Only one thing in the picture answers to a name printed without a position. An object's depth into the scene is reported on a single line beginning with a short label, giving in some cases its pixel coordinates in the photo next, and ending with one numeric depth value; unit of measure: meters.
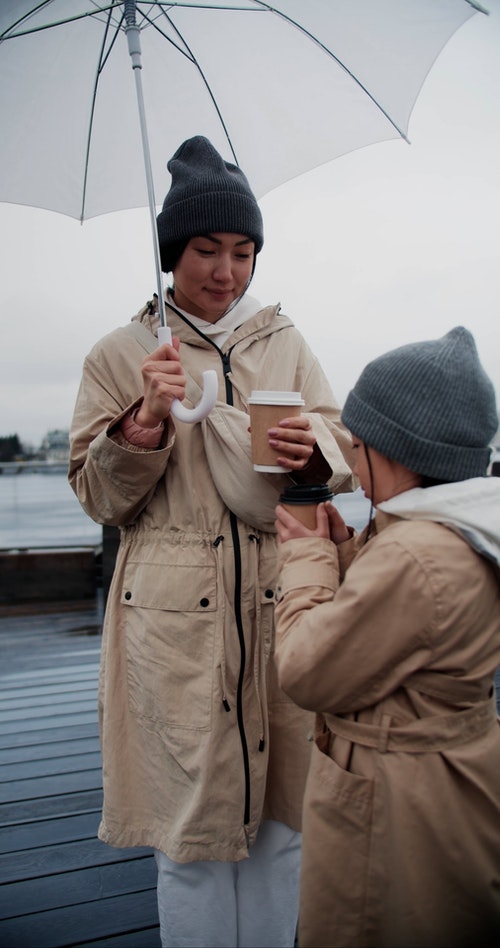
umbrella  1.58
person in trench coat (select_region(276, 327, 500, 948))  1.01
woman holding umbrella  1.40
